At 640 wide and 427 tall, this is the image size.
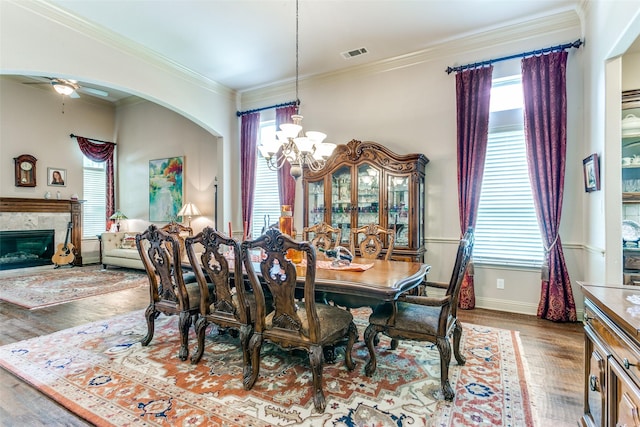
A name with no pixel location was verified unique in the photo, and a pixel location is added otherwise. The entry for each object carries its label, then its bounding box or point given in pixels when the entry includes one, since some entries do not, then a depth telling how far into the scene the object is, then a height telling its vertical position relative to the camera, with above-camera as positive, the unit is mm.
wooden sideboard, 1112 -567
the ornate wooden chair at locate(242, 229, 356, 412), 1943 -698
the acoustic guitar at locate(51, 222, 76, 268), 6750 -856
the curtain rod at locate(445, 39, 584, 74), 3486 +1851
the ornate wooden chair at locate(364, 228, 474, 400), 2113 -742
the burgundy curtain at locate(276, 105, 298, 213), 5238 +575
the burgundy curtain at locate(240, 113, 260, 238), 5629 +982
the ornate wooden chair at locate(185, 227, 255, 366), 2266 -629
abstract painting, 7027 +584
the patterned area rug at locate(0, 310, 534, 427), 1896 -1192
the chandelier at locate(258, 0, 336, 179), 2854 +628
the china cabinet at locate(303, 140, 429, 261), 3994 +284
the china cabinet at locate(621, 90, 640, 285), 3258 +488
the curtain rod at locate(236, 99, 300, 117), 5304 +1829
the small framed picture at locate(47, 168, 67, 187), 6906 +807
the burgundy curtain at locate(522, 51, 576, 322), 3496 +508
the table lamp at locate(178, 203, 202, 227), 6332 +80
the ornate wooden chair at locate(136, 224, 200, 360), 2590 -616
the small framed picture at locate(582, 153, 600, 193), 2973 +402
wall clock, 6398 +889
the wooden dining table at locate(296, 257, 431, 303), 2021 -454
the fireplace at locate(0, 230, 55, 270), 6316 -699
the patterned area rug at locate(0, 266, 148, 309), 4469 -1167
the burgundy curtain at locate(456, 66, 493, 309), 3908 +884
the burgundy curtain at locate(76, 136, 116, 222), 7469 +1414
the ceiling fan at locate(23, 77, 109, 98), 4969 +2012
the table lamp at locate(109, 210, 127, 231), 7414 -68
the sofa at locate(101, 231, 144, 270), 6402 -754
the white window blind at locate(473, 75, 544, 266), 3828 +239
